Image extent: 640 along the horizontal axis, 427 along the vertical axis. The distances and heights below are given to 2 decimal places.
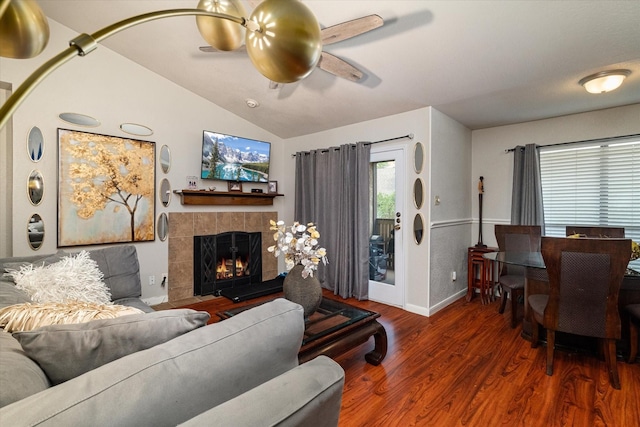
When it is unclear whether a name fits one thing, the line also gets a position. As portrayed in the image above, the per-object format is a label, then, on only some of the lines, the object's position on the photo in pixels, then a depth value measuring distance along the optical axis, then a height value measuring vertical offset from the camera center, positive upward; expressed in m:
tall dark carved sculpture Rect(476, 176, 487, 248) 4.26 +0.17
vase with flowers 2.09 -0.39
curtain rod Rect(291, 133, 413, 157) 3.51 +0.91
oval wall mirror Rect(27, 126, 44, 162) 2.88 +0.68
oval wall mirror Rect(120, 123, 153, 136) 3.43 +0.99
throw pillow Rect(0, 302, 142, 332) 1.08 -0.38
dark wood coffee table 1.88 -0.80
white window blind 3.30 +0.33
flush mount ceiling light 2.47 +1.11
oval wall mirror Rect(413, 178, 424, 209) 3.46 +0.24
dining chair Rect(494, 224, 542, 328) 3.37 -0.35
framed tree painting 3.07 +0.27
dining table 2.37 -0.59
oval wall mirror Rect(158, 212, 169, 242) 3.71 -0.16
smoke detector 3.86 +1.45
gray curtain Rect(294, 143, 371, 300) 3.85 +0.07
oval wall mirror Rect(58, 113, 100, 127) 3.06 +0.99
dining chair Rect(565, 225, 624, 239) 2.92 -0.20
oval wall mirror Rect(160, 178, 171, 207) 3.72 +0.27
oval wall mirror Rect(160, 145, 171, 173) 3.71 +0.69
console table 3.86 -0.83
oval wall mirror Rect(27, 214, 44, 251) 2.90 -0.17
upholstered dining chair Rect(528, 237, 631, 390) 2.00 -0.53
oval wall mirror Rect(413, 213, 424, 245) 3.47 -0.18
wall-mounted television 3.96 +0.78
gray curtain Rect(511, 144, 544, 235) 3.76 +0.30
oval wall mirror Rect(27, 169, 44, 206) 2.89 +0.26
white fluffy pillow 1.78 -0.43
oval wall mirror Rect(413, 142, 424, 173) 3.46 +0.66
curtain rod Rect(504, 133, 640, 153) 3.24 +0.84
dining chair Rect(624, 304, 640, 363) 2.24 -0.89
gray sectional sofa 0.63 -0.42
